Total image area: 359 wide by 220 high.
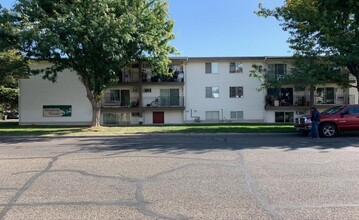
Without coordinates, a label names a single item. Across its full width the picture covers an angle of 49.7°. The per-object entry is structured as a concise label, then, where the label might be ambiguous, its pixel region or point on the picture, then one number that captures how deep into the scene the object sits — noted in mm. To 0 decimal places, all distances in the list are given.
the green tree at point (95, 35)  23766
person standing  18953
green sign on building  40969
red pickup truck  20047
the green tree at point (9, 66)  24922
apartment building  40938
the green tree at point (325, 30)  22875
